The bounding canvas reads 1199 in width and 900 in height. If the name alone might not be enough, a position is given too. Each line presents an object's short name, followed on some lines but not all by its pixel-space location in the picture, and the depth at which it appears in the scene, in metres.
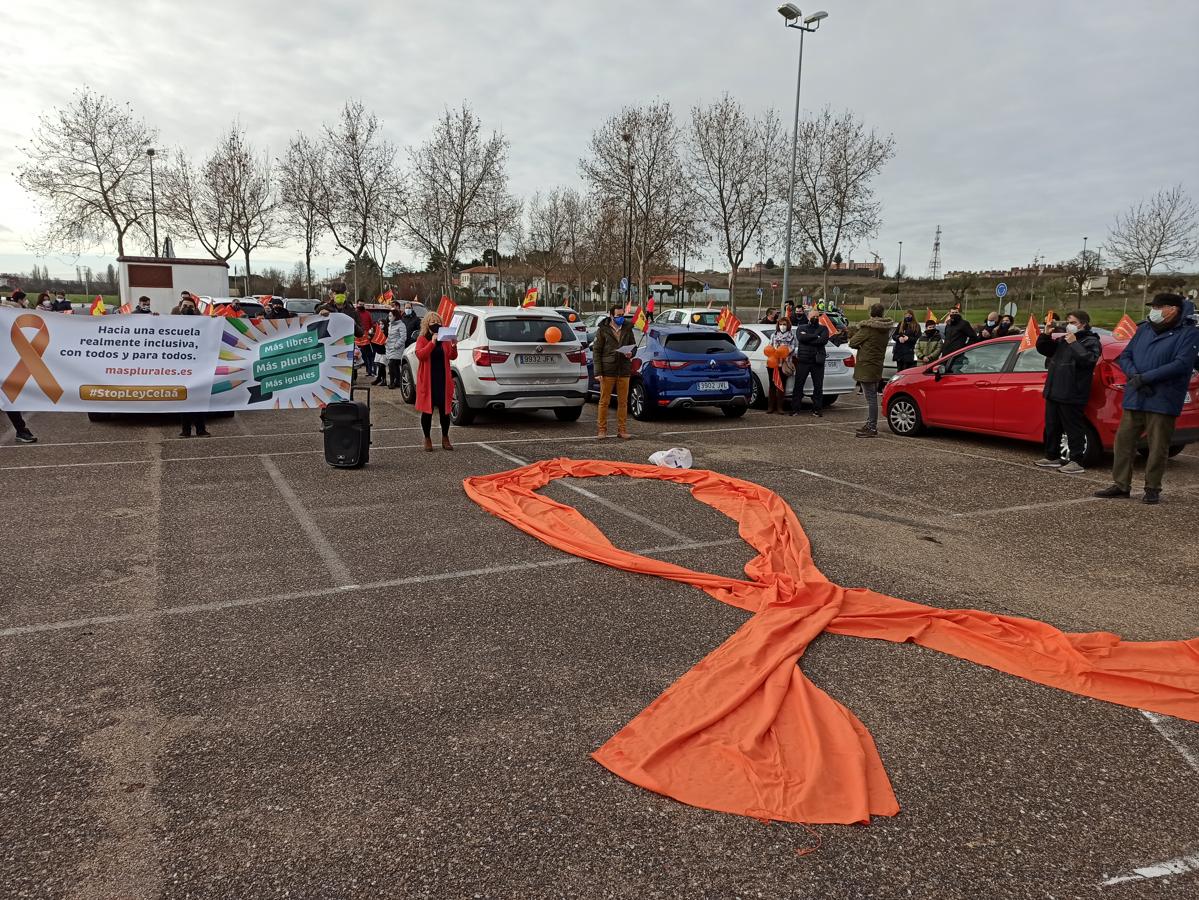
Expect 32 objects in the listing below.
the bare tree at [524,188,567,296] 53.07
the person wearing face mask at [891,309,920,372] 18.31
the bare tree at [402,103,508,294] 34.84
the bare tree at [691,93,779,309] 34.47
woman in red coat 9.58
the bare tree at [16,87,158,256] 36.25
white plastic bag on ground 9.06
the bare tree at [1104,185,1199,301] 38.16
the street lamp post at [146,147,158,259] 39.41
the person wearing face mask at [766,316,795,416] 13.98
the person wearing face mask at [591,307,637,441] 10.95
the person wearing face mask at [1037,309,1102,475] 8.74
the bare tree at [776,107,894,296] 34.81
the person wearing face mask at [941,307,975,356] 16.17
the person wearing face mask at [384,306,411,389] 16.94
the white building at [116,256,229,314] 25.56
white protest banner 9.68
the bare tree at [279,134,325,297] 39.72
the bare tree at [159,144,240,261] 40.75
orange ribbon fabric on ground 3.02
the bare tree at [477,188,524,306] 36.31
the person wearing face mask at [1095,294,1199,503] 7.38
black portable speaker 8.77
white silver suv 11.26
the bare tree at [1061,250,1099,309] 47.78
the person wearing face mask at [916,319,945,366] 21.48
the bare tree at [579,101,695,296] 34.03
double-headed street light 28.01
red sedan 8.94
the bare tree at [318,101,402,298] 36.75
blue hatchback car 12.61
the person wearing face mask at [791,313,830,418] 13.20
